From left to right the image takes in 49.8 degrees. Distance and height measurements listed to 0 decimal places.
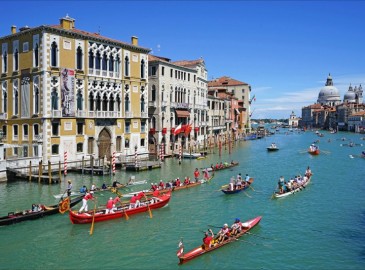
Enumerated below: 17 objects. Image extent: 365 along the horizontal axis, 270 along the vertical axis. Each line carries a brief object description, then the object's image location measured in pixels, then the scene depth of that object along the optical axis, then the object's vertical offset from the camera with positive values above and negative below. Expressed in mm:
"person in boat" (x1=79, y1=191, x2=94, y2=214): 18992 -3975
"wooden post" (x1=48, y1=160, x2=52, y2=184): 27172 -3691
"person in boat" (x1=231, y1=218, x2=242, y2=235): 16453 -4471
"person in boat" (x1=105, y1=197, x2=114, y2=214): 18898 -4129
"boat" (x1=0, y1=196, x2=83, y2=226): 17655 -4330
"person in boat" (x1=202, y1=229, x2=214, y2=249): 14797 -4530
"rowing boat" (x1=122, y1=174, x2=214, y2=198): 23911 -4344
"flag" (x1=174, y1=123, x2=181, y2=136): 44500 -916
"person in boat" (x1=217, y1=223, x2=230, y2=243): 15617 -4512
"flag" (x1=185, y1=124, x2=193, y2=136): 48141 -865
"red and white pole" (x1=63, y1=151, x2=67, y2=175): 30141 -3246
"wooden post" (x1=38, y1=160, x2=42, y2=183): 27544 -3417
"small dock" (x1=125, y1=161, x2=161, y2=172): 34125 -3895
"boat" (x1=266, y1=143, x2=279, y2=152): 57706 -3984
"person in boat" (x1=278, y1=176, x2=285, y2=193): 24609 -4025
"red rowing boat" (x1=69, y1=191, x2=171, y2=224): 17969 -4374
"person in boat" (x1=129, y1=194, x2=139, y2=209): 19983 -4132
